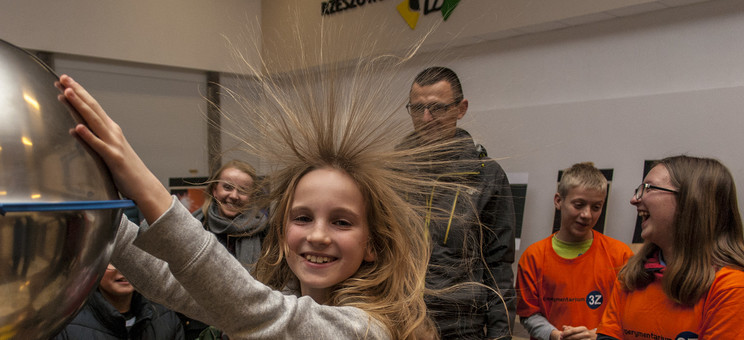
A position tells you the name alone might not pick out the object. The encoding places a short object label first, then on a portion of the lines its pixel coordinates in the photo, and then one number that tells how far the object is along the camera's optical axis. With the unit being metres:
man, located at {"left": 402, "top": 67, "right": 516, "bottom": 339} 1.83
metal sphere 0.63
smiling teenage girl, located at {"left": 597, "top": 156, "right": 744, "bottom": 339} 1.94
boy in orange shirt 2.77
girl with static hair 0.89
